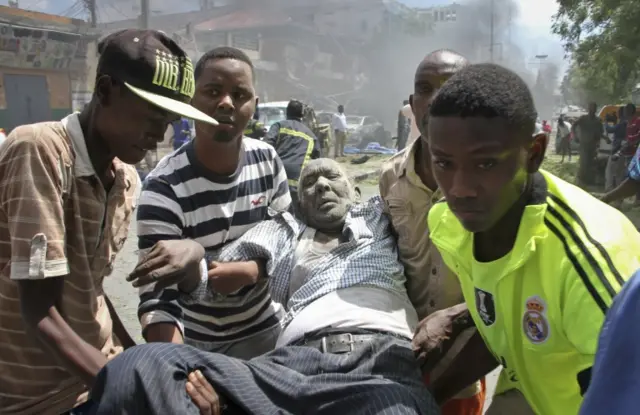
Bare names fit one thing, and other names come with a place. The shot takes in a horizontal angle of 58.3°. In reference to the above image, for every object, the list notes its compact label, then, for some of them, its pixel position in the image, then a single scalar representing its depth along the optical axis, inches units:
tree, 524.0
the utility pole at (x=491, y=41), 1842.8
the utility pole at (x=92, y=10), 927.7
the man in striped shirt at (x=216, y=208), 79.2
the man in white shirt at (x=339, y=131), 747.4
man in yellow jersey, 53.9
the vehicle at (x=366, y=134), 899.4
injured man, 61.2
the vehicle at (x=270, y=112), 669.9
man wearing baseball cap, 58.6
